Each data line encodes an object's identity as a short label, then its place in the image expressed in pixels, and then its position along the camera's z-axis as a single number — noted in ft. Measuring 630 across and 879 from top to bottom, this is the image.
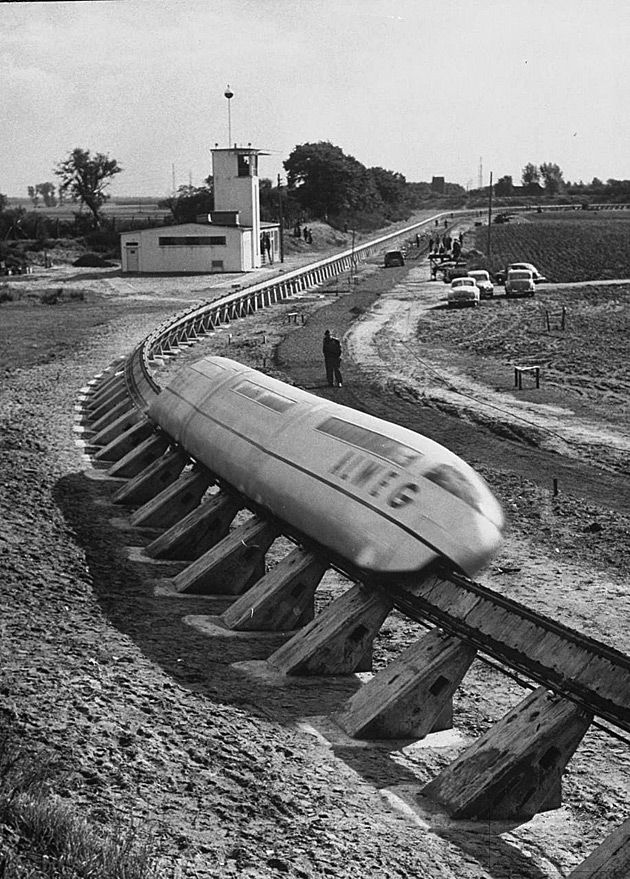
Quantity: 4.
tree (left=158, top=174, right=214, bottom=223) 387.75
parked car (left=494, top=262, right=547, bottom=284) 222.40
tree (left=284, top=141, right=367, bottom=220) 460.96
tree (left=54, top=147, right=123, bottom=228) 423.64
